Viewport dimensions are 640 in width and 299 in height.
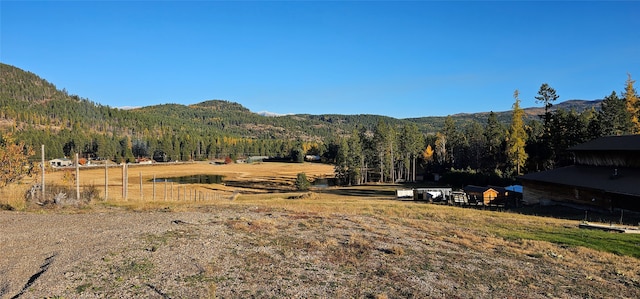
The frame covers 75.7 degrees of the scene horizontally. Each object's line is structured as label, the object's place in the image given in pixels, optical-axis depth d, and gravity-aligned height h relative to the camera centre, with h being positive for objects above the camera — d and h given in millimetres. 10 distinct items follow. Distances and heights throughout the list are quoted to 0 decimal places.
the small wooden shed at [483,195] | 44344 -5224
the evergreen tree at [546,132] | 57906 +2235
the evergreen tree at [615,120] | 52531 +3572
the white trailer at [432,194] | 48719 -5616
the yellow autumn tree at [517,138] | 60625 +1455
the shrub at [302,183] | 73469 -6222
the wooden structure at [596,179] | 32312 -2813
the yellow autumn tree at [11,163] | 29547 -1042
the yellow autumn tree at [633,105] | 53219 +5679
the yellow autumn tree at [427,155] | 112219 -1944
